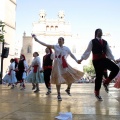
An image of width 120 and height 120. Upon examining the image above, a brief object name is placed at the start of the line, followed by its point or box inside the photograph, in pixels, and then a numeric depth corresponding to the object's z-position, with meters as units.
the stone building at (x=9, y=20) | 46.22
